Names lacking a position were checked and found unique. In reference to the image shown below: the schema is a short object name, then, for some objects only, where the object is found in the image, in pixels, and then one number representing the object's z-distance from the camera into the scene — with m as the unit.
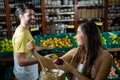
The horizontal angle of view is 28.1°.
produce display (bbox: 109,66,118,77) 3.95
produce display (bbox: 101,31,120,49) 4.68
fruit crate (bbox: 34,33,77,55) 4.43
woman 1.98
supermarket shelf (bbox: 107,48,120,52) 4.60
